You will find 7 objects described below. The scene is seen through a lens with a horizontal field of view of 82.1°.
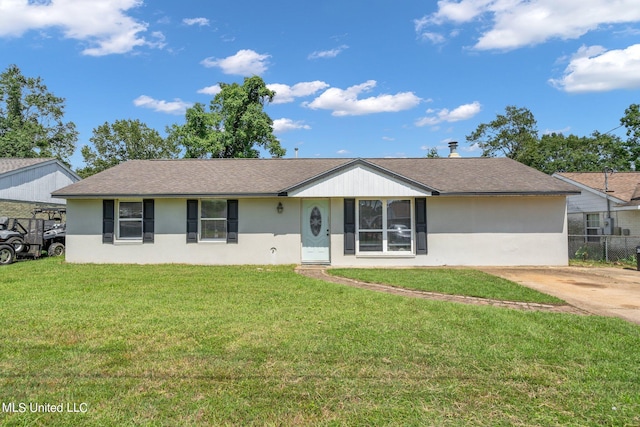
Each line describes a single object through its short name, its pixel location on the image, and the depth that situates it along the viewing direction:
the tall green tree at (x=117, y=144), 36.19
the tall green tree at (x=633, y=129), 25.00
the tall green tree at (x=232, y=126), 29.31
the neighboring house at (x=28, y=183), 18.91
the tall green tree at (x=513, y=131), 35.69
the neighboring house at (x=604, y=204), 14.01
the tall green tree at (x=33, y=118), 34.52
